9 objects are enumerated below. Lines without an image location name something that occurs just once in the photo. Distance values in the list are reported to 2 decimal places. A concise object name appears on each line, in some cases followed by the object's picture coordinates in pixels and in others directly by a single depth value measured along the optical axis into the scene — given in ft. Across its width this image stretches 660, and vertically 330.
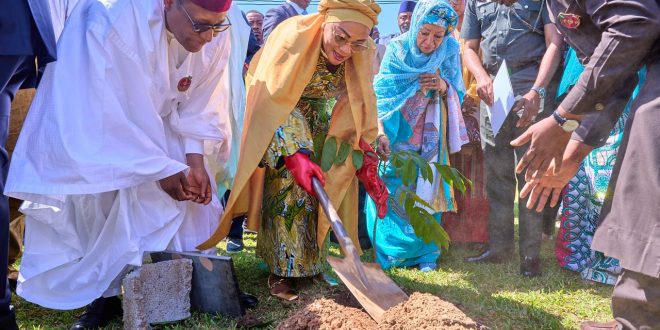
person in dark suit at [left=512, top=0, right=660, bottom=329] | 6.85
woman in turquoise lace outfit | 14.12
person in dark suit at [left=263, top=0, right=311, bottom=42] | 19.29
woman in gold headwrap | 10.53
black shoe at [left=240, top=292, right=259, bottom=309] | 10.26
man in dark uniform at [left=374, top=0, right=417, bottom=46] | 18.70
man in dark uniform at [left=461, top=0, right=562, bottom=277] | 12.94
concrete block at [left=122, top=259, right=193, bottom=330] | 8.70
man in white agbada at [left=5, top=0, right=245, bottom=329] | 9.02
